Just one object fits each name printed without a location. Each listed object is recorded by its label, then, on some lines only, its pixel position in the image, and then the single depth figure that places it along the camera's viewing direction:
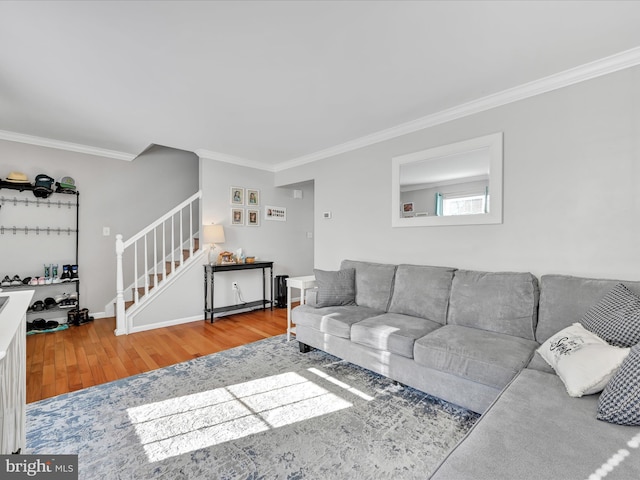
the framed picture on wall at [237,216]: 4.67
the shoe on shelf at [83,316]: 3.98
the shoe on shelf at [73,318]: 3.93
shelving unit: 3.67
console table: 4.19
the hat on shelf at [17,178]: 3.53
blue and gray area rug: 1.54
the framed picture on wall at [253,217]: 4.87
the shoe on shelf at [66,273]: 3.85
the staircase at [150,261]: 3.64
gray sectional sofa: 1.00
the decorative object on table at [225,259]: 4.37
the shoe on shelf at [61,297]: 3.85
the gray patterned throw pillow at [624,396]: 1.14
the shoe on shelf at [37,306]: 3.67
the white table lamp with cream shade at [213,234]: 4.23
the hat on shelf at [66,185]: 3.86
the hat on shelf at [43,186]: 3.67
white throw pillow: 1.35
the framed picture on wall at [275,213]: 5.10
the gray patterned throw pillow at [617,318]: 1.53
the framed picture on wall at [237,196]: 4.66
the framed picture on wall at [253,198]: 4.85
